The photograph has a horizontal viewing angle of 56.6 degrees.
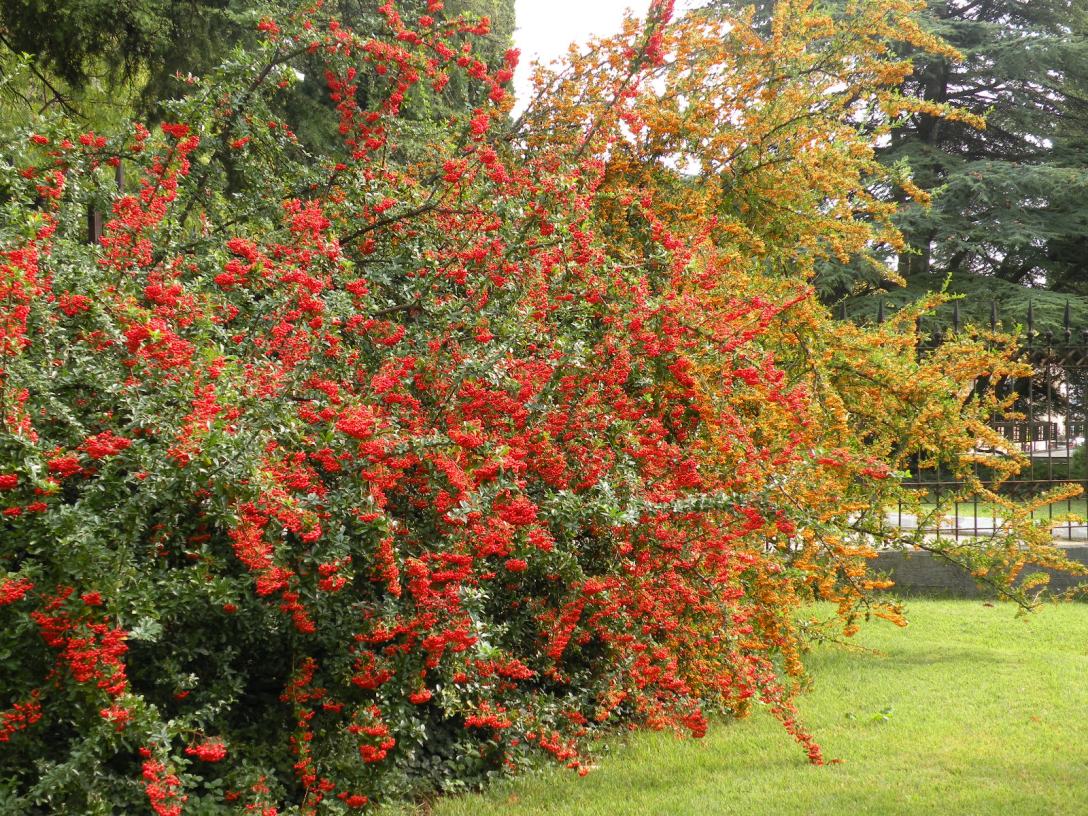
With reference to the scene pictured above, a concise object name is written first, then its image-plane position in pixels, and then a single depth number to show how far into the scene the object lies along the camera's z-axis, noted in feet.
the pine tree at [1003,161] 57.00
